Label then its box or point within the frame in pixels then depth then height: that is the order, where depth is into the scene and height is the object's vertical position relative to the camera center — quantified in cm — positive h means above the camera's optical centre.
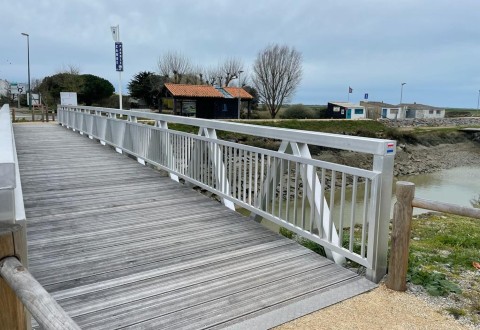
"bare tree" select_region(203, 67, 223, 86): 5222 +439
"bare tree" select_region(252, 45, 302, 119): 4631 +416
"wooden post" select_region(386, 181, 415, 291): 279 -89
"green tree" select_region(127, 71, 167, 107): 4334 +247
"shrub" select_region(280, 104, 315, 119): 4725 -12
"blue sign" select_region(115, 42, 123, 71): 1611 +214
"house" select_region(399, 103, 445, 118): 6694 +42
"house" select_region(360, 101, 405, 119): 5227 +23
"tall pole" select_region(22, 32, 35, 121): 3066 +457
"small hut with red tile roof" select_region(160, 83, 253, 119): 3400 +90
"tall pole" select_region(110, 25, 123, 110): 1611 +238
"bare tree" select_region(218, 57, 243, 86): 5178 +549
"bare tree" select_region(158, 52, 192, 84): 4981 +560
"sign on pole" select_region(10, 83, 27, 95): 3786 +167
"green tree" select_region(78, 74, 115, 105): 4184 +193
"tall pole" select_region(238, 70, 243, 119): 3619 +104
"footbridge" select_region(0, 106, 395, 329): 240 -127
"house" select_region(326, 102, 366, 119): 5069 +19
